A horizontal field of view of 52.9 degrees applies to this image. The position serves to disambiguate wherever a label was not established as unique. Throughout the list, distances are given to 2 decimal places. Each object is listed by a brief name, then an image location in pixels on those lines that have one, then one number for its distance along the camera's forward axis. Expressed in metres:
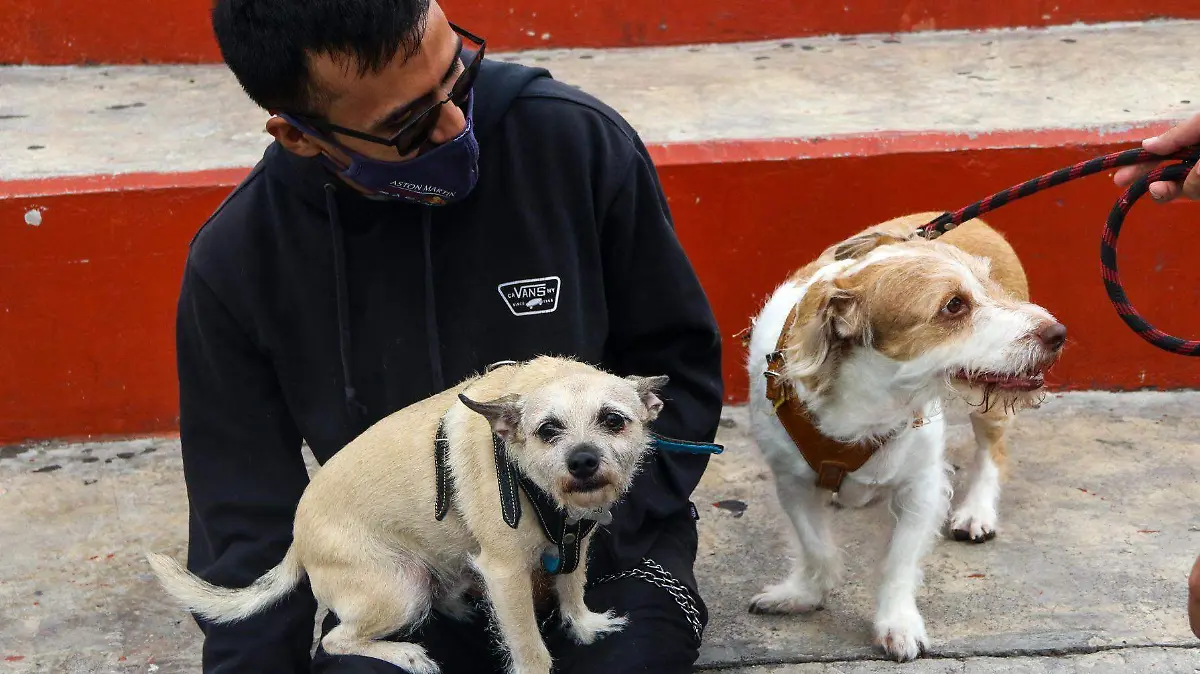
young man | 2.65
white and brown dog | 2.73
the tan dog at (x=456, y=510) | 2.22
